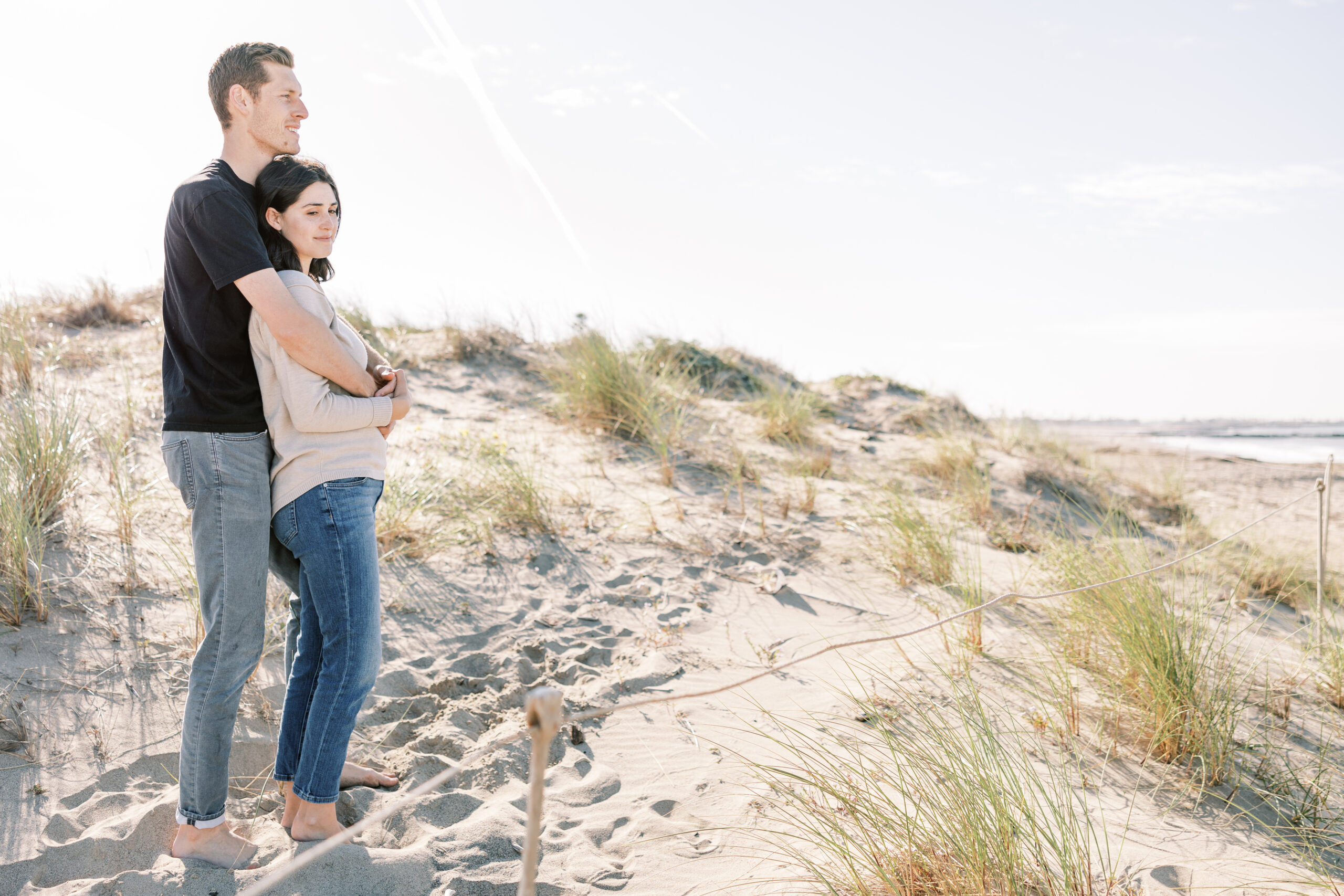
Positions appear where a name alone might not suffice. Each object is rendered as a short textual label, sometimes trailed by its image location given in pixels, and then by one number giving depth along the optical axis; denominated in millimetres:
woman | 1926
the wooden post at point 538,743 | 887
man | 1815
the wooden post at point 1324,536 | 3115
